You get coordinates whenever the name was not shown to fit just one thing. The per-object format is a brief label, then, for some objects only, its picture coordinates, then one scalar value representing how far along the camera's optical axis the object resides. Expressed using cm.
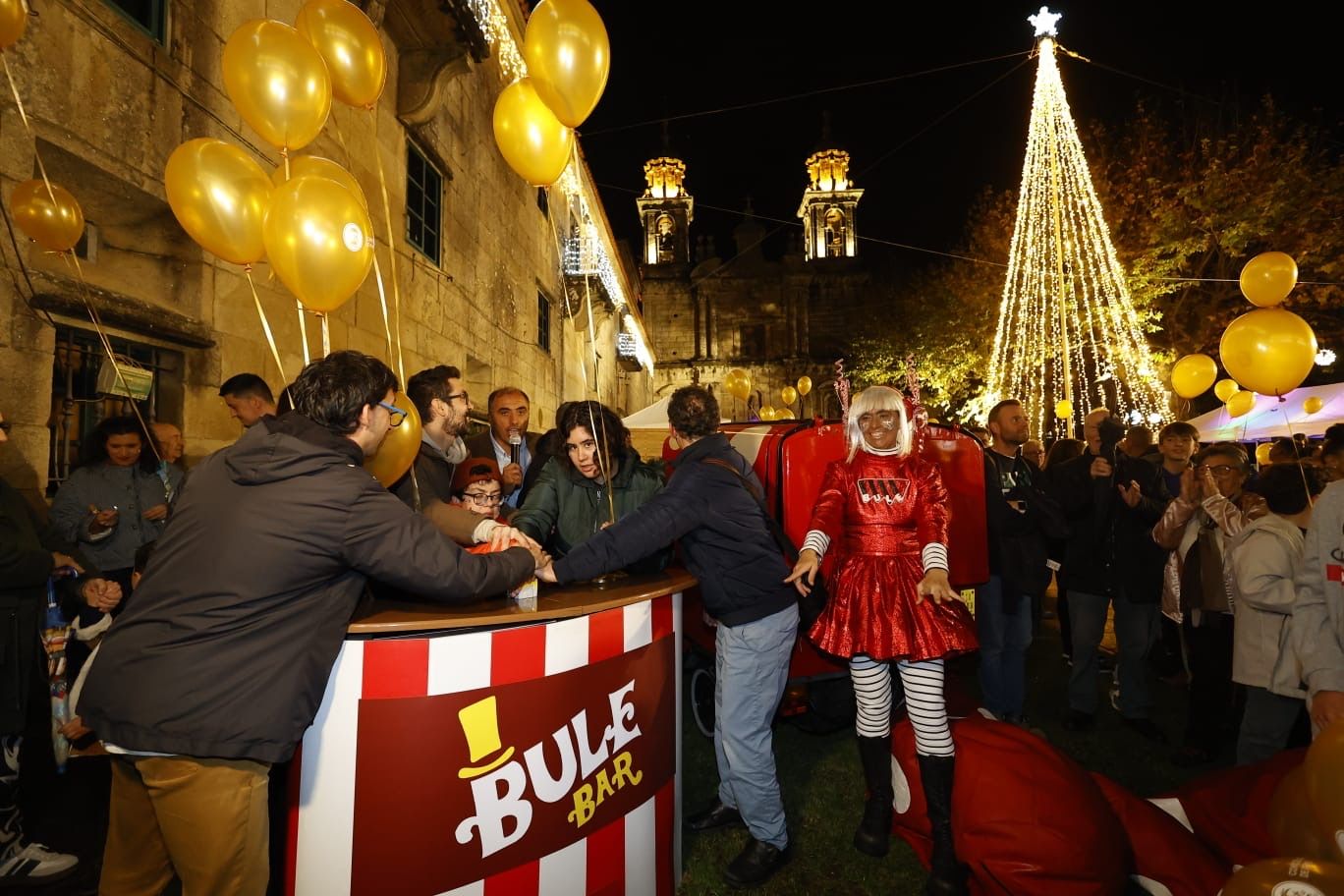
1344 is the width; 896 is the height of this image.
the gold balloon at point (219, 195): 329
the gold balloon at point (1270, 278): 578
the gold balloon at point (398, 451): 324
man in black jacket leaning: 162
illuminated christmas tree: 1170
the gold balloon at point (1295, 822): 173
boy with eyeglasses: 321
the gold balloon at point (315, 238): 310
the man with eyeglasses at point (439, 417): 361
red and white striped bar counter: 182
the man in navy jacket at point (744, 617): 267
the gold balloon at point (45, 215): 335
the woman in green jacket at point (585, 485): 333
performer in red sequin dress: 267
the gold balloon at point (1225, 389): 1188
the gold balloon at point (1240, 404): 988
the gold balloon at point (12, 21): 271
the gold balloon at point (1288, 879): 127
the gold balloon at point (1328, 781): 156
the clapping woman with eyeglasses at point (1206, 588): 378
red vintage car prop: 392
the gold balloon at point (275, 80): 331
